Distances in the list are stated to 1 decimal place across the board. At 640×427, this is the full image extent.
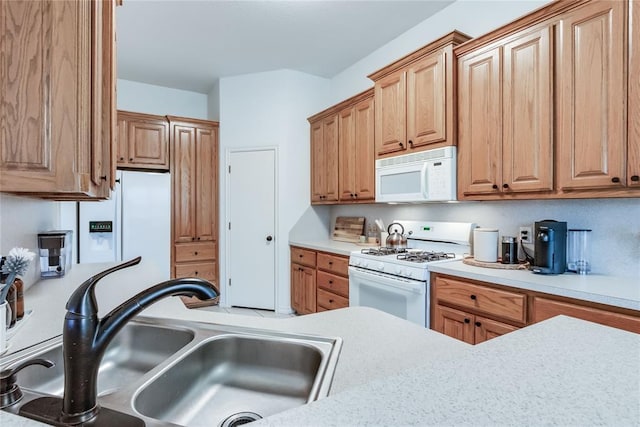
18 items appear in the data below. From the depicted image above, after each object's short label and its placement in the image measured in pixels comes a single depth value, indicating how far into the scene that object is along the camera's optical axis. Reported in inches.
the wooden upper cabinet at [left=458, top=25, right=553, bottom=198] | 75.9
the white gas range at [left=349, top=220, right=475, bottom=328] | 88.7
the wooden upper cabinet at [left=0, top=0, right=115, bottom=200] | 31.9
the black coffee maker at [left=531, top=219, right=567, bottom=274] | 73.7
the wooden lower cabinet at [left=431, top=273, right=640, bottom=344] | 58.0
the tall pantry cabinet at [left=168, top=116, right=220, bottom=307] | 163.6
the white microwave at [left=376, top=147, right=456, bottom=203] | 95.6
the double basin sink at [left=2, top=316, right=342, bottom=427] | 33.1
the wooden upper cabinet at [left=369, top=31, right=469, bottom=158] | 95.3
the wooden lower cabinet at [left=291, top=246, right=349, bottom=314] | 122.6
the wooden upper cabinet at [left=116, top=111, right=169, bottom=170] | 155.0
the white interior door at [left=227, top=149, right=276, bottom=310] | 162.4
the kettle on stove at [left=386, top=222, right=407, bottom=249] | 121.1
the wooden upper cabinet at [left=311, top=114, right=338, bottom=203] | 147.3
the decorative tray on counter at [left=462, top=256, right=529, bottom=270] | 81.2
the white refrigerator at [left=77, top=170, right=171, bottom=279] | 141.9
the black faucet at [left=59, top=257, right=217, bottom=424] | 22.3
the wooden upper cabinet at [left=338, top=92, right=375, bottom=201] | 127.3
